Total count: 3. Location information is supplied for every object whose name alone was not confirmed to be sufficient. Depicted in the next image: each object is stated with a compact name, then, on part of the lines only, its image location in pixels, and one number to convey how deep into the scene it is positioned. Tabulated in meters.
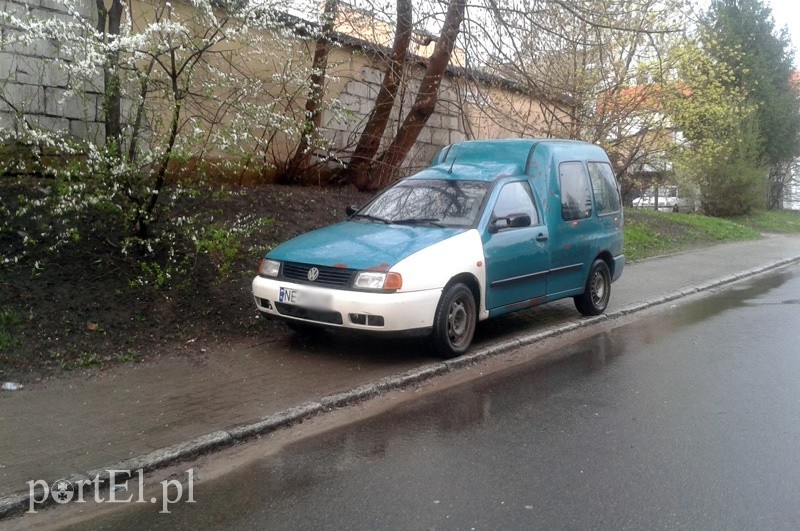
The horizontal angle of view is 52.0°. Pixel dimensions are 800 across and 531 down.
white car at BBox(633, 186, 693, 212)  31.08
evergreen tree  34.16
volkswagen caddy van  7.25
